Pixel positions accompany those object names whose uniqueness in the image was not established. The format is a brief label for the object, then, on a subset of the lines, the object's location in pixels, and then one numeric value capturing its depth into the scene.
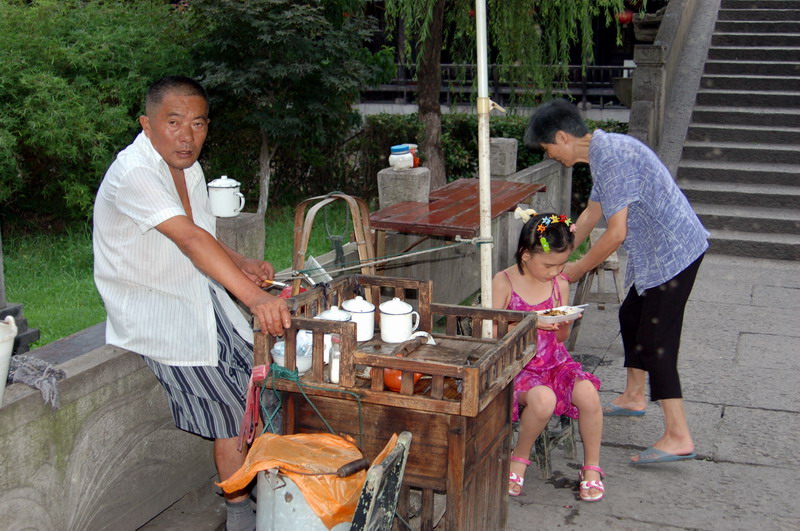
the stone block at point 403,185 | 6.69
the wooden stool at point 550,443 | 4.39
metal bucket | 2.81
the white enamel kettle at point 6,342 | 2.77
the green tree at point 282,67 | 10.01
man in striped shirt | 3.17
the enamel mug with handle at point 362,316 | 3.34
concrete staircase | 9.29
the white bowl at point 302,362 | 3.21
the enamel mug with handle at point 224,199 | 4.89
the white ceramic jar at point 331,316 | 3.24
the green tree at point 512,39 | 10.45
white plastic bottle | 6.77
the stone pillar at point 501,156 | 8.48
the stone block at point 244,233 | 4.72
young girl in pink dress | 4.05
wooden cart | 2.91
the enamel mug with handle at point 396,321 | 3.29
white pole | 3.62
